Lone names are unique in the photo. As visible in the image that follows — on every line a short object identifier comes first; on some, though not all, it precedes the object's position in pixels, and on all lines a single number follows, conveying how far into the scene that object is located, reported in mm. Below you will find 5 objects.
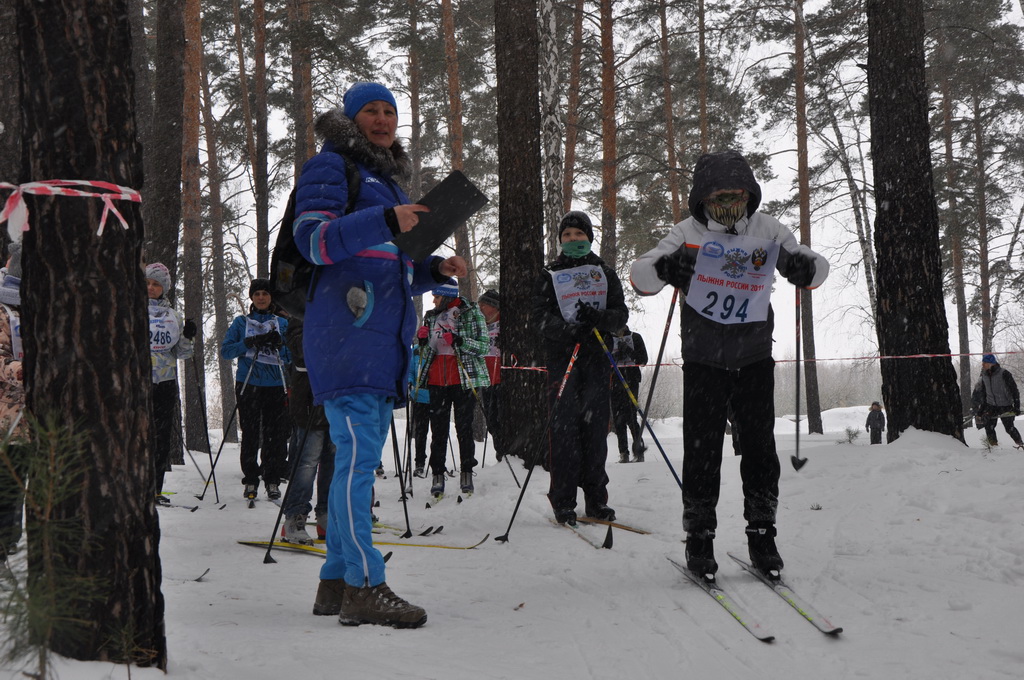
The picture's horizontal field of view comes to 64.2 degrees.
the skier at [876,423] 17750
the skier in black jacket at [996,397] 14203
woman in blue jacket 3123
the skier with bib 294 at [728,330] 3936
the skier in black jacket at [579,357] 5574
